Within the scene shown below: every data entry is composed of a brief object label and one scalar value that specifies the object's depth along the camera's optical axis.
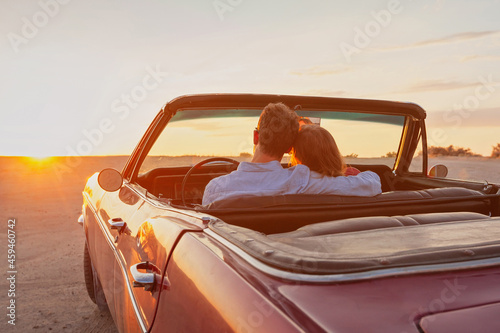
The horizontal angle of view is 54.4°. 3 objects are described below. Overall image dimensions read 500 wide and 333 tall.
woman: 2.74
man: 2.60
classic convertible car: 1.11
